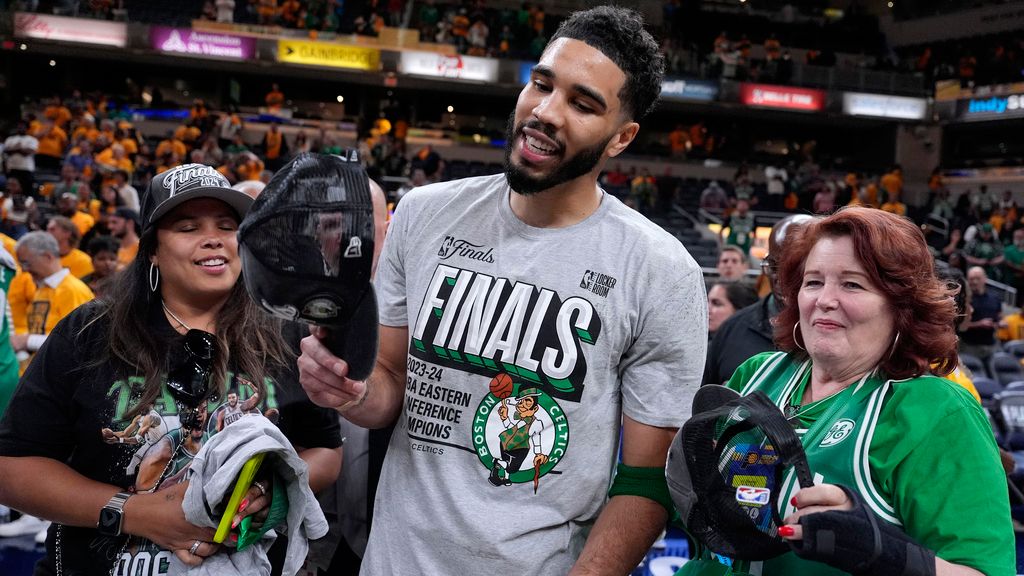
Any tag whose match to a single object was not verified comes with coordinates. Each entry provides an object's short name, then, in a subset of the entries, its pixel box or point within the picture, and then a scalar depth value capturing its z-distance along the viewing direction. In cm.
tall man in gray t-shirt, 168
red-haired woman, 145
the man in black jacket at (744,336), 345
